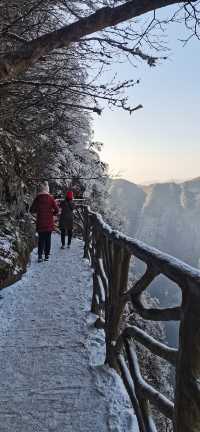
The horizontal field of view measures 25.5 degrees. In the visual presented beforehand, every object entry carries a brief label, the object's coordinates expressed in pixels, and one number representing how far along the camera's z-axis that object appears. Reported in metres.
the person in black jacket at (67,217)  13.95
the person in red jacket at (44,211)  10.73
